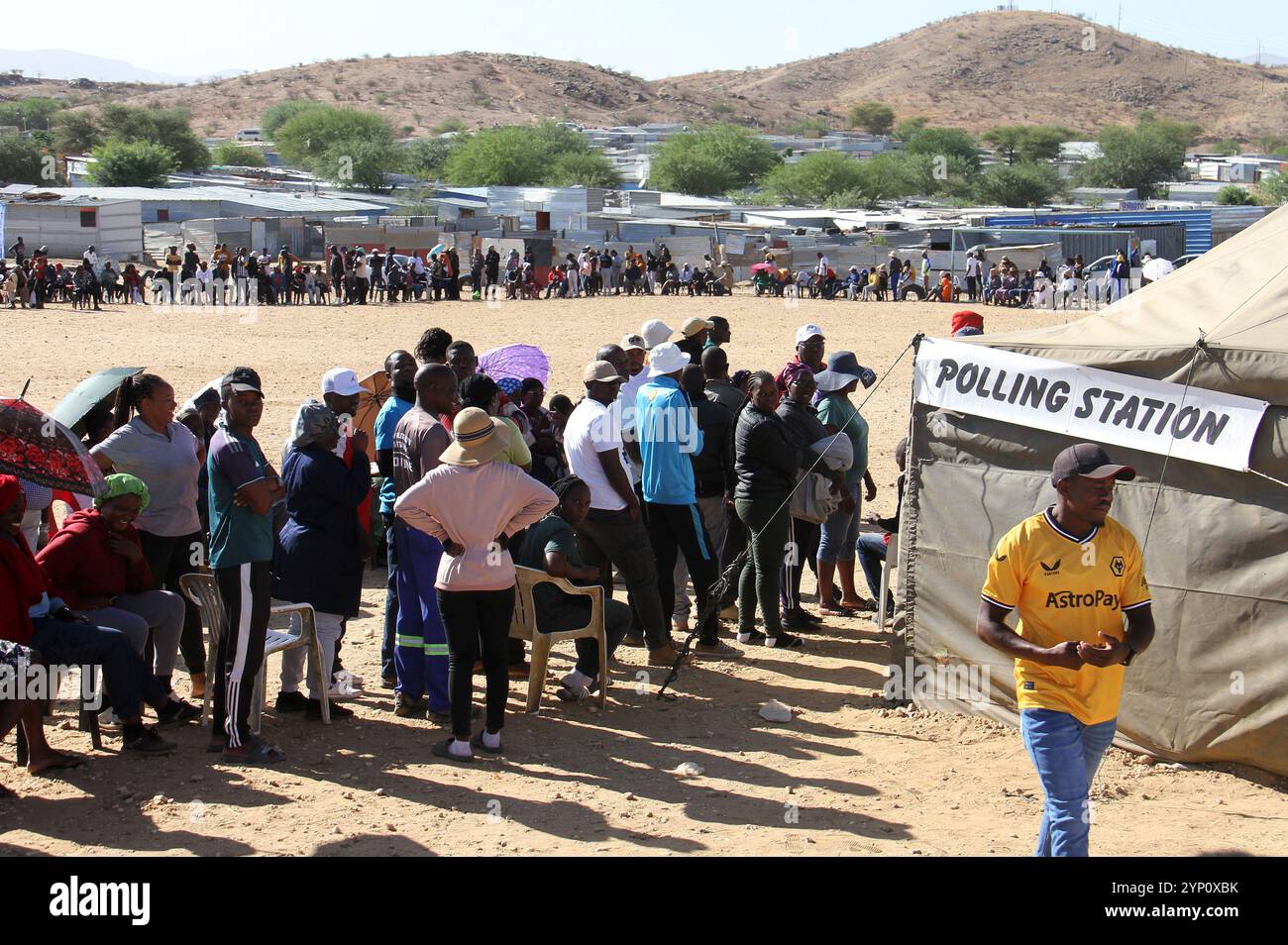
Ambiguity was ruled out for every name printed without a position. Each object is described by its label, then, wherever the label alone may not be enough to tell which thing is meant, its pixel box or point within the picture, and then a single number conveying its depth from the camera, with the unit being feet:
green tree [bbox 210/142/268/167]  300.20
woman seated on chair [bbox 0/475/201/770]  19.81
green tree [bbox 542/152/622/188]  261.44
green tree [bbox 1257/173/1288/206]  239.26
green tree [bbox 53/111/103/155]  278.05
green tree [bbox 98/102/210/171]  268.41
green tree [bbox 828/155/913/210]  241.55
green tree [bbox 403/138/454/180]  286.66
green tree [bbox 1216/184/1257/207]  223.51
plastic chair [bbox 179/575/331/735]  22.18
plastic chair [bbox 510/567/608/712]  24.13
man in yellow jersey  15.53
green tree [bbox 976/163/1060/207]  257.75
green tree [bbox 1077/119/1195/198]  293.64
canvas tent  20.72
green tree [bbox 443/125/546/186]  265.54
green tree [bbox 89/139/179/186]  201.26
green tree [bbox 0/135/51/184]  209.15
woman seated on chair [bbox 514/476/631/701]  24.36
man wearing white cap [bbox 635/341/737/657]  27.55
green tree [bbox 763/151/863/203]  246.68
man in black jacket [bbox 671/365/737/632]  29.12
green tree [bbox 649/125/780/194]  268.62
